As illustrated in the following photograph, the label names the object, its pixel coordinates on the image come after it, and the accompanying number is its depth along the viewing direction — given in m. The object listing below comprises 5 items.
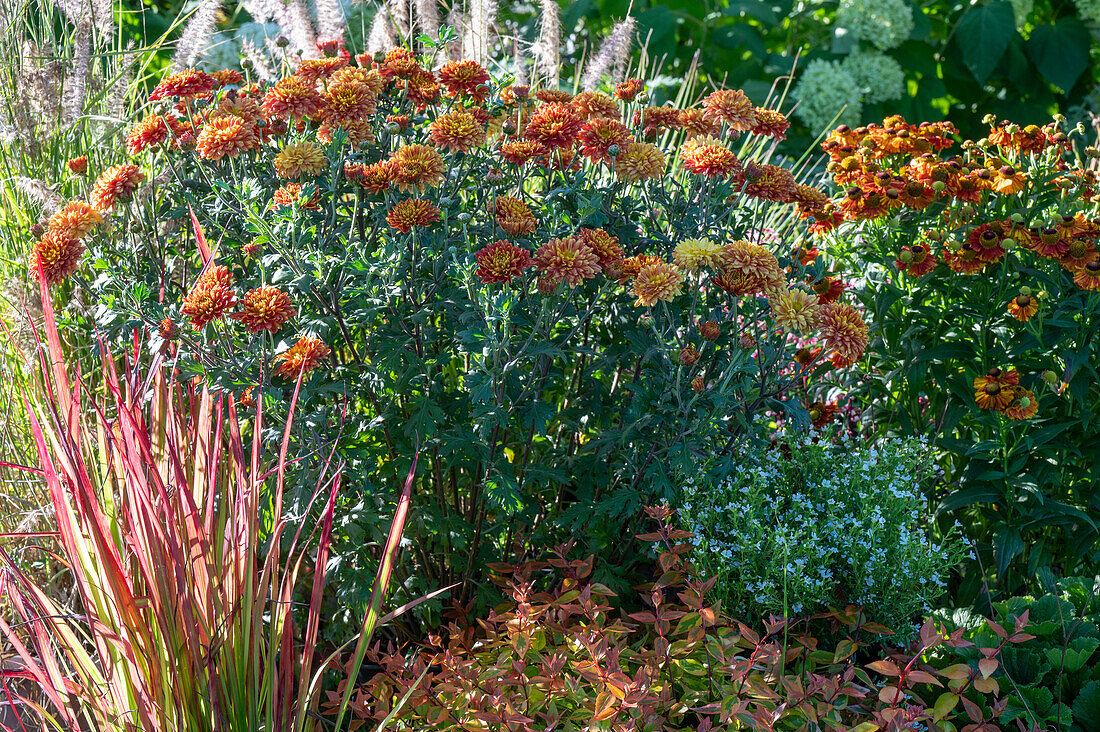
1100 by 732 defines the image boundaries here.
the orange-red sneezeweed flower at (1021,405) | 2.38
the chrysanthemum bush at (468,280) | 1.98
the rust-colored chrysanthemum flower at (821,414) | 2.76
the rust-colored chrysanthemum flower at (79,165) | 2.29
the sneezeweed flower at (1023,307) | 2.34
